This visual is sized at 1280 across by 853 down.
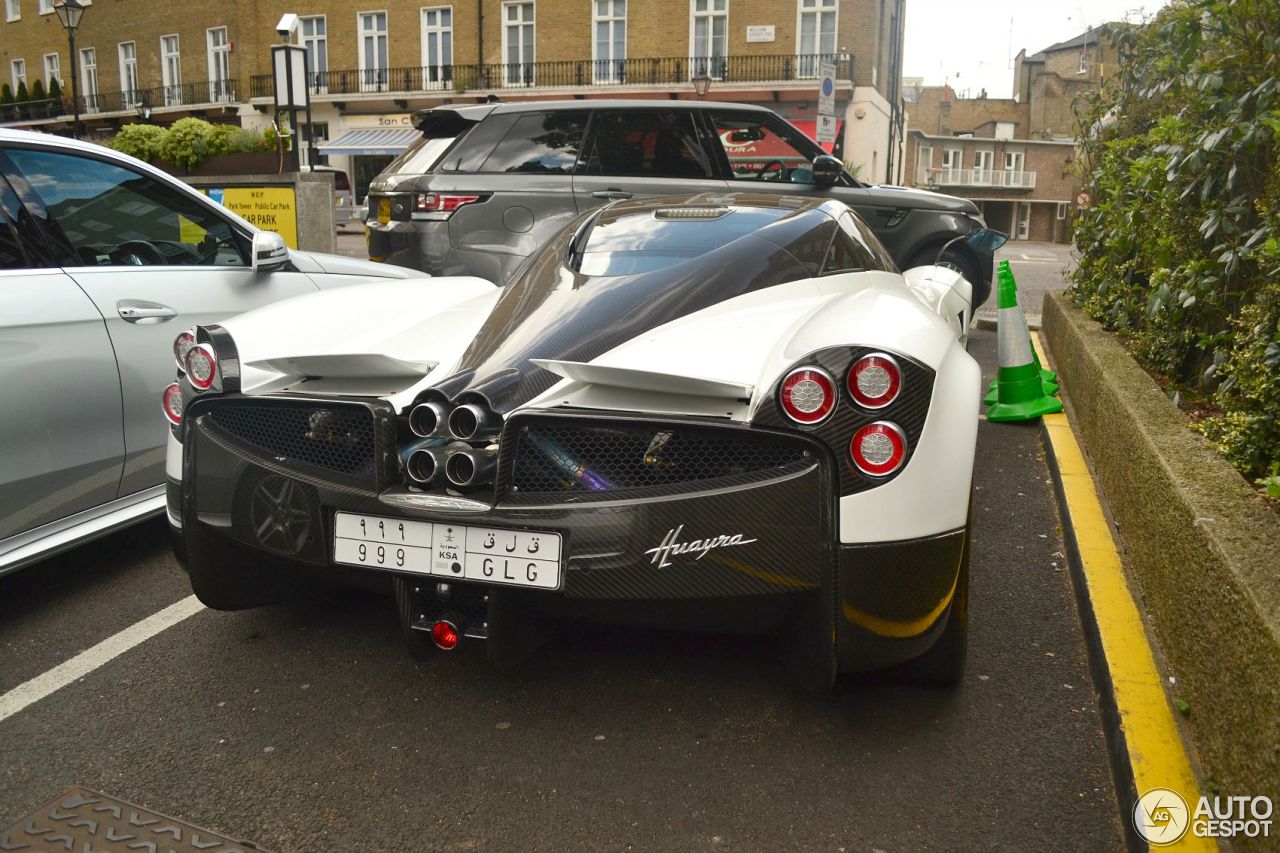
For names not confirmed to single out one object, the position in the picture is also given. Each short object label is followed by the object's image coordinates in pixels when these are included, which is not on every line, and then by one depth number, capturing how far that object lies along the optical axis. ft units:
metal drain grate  7.55
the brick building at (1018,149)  234.17
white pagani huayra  8.10
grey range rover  24.43
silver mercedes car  11.64
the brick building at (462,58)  117.08
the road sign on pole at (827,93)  47.37
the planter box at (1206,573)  6.87
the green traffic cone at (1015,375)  20.88
